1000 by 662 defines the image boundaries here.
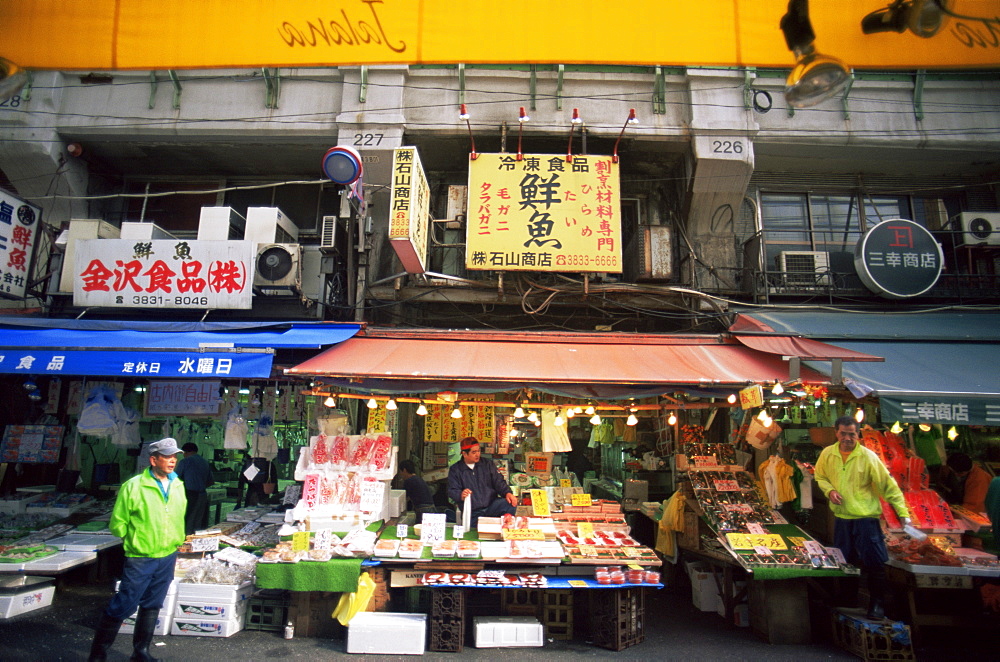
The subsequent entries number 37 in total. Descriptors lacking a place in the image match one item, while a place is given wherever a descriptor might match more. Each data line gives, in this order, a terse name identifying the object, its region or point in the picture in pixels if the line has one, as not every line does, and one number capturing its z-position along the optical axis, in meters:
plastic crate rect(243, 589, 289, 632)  6.73
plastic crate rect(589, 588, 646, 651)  6.26
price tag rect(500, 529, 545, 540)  7.20
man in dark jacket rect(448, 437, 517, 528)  8.04
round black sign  9.26
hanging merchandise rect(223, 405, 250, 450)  8.99
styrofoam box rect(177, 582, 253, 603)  6.55
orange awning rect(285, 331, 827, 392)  7.07
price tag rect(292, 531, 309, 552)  6.74
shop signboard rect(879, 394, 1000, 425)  6.41
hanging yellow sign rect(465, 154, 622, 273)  8.72
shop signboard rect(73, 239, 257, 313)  8.98
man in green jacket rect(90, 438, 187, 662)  5.32
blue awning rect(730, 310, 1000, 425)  6.45
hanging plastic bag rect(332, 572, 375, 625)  6.40
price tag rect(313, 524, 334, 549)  6.90
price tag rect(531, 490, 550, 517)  7.88
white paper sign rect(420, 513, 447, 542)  7.17
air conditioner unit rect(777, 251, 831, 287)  9.86
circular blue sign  8.13
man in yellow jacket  6.21
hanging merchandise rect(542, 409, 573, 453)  9.05
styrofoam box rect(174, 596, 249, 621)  6.52
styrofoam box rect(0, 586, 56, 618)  6.64
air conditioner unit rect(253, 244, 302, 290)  9.17
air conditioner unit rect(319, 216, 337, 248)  9.43
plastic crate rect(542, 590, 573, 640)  6.66
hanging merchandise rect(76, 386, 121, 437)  8.83
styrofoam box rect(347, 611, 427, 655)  6.12
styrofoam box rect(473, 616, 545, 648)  6.30
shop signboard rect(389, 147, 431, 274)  7.95
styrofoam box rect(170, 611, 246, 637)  6.49
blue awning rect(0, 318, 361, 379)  7.46
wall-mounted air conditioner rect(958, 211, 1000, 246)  9.90
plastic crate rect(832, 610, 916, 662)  5.82
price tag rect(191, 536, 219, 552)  7.34
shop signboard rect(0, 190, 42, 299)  8.94
